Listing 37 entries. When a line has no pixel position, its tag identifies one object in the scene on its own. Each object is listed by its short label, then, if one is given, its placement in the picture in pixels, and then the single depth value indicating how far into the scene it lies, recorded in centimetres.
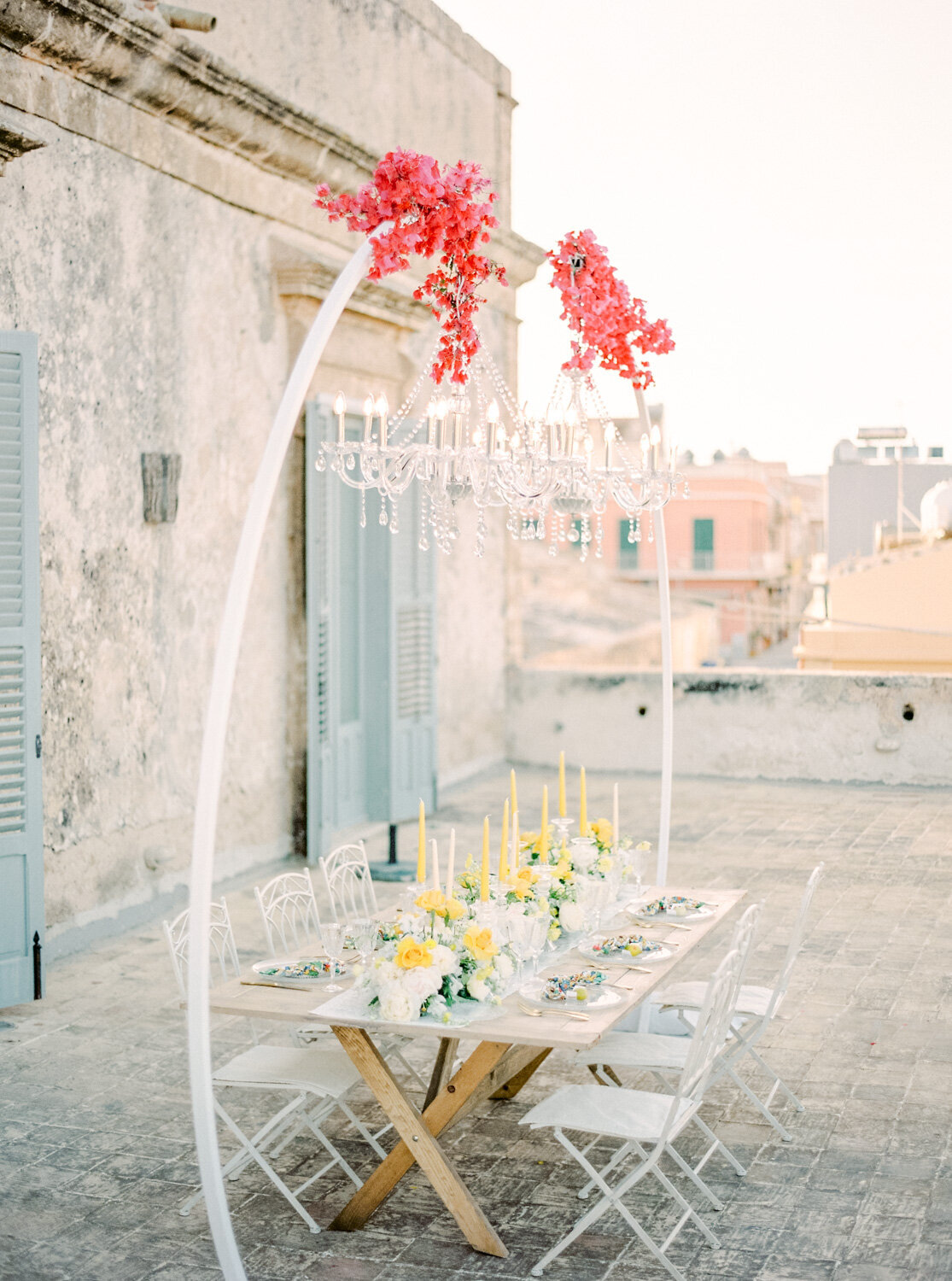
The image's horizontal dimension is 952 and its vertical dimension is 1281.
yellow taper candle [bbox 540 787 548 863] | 491
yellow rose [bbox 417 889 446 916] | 399
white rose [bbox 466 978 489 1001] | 375
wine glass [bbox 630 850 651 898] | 509
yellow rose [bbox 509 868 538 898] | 433
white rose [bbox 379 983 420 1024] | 363
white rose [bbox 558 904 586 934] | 446
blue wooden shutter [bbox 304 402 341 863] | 846
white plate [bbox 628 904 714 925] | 475
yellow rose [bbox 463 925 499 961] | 377
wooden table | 363
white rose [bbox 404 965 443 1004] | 366
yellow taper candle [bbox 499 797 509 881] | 445
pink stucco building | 4166
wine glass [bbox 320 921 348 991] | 428
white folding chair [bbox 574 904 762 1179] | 413
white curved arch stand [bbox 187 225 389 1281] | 332
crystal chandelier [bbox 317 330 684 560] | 491
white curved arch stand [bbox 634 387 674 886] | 538
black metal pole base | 804
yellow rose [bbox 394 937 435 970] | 369
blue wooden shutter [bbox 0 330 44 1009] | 577
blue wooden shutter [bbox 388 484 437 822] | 962
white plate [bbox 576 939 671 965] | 425
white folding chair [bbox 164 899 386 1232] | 395
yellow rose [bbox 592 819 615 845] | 504
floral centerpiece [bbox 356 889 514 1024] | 366
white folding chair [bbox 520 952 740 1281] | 356
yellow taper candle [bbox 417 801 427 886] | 398
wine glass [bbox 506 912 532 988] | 414
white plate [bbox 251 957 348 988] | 403
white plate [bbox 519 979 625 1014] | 382
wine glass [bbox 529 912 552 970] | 421
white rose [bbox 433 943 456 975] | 371
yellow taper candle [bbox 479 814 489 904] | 414
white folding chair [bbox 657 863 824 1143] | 443
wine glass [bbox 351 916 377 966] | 410
